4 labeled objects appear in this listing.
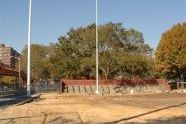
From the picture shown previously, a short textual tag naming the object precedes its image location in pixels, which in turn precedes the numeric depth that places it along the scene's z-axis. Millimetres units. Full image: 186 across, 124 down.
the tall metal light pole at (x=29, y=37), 25883
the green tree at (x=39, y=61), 68082
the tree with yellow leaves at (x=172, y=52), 44043
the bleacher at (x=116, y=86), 41051
